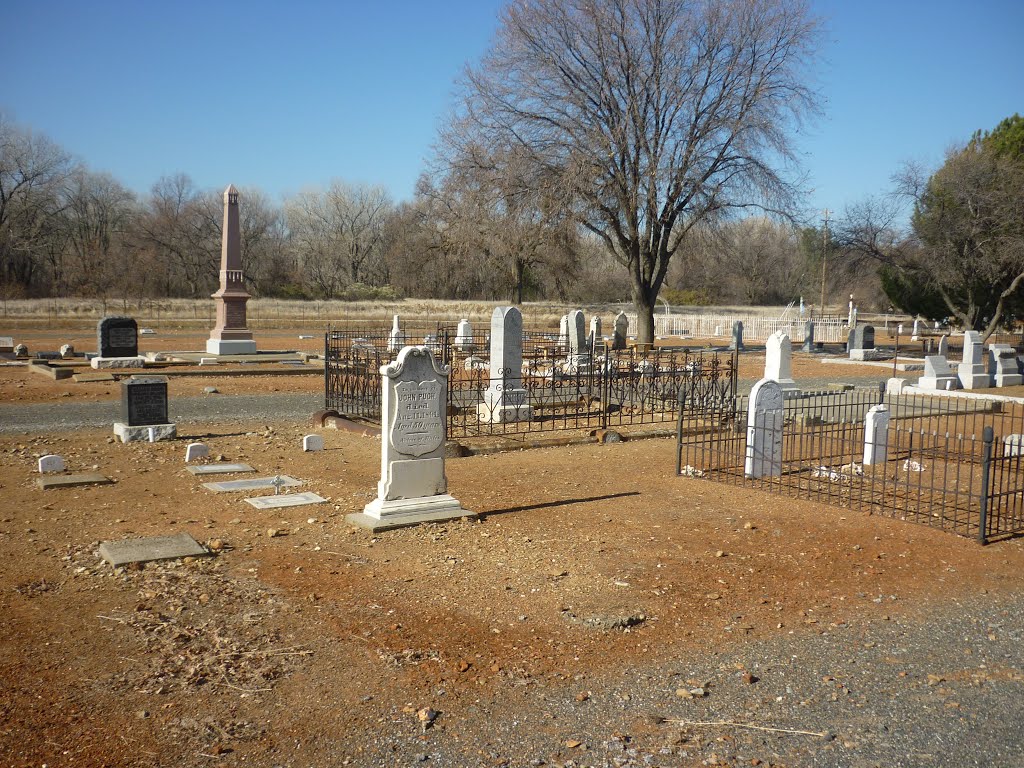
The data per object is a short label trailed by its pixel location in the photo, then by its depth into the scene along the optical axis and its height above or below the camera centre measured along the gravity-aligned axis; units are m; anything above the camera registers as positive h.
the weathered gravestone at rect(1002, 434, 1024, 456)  11.50 -1.78
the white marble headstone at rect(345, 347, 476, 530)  8.09 -1.35
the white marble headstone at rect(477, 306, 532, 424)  15.02 -1.20
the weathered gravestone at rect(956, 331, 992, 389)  21.98 -1.39
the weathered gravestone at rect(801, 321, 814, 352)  36.27 -1.36
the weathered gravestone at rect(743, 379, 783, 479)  10.41 -1.48
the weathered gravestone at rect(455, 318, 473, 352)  28.08 -1.01
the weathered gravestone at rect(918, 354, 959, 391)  20.94 -1.60
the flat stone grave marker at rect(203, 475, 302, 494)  9.30 -1.99
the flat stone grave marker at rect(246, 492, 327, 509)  8.62 -2.00
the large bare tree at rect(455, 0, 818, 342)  29.47 +6.92
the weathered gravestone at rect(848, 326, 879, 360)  32.28 -1.32
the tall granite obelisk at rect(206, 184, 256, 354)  27.73 +0.03
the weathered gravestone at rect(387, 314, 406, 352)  27.11 -1.16
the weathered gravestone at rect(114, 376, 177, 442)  12.45 -1.62
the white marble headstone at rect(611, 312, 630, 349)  31.48 -0.97
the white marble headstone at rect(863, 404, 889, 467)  11.25 -1.51
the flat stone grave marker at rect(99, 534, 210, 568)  6.55 -1.94
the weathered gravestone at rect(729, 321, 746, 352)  34.24 -1.08
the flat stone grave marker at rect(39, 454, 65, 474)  9.90 -1.90
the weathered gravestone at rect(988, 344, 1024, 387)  22.84 -1.49
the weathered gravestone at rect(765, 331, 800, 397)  18.38 -1.10
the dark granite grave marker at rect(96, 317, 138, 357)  23.30 -1.08
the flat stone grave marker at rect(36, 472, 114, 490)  9.16 -1.96
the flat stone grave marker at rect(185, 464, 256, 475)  10.20 -1.99
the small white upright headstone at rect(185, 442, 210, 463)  11.06 -1.93
